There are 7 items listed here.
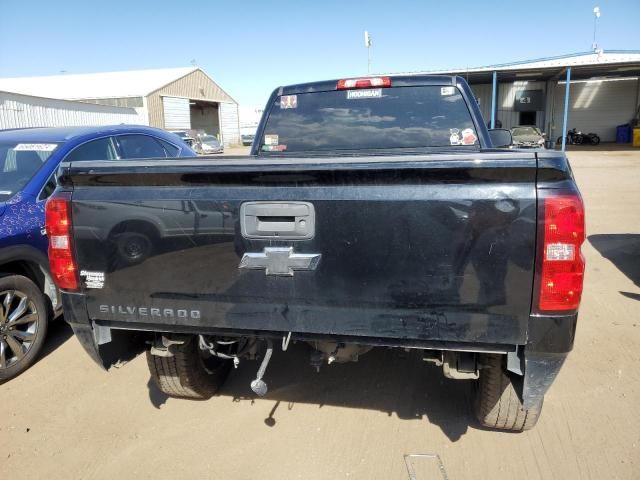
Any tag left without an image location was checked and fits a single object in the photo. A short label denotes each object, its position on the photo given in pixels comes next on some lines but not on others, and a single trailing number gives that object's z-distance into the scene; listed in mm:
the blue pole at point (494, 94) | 29109
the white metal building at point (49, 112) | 20500
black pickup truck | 2000
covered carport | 36812
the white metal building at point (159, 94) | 38875
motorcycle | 36219
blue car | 3854
